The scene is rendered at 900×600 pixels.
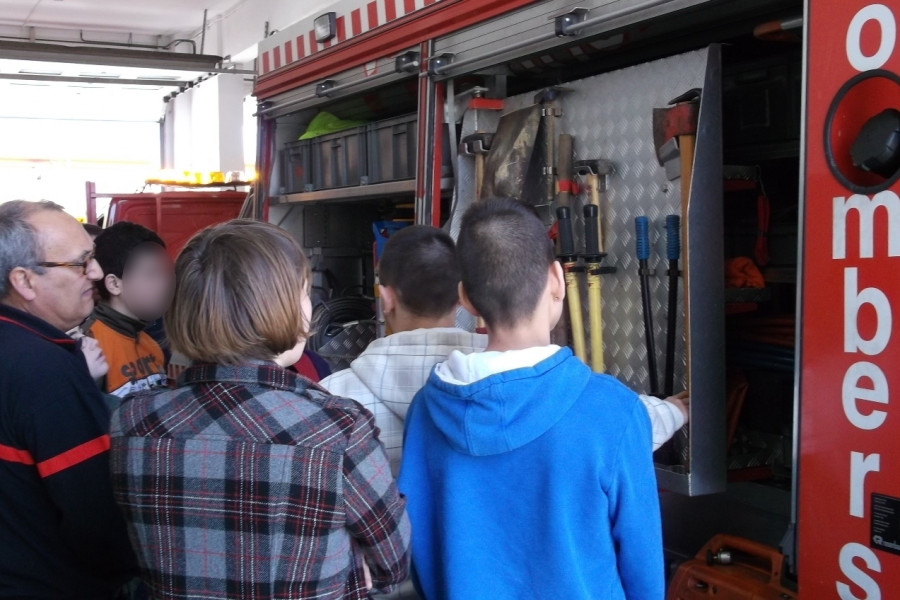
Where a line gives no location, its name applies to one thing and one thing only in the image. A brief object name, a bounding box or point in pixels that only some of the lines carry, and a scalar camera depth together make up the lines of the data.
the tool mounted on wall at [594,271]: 2.88
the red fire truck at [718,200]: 1.88
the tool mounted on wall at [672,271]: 2.63
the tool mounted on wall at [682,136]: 2.51
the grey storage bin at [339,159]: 4.51
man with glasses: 1.77
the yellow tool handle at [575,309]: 2.90
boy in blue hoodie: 1.56
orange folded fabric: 2.67
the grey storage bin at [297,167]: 4.98
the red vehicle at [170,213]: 6.82
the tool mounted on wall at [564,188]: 3.09
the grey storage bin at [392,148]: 4.13
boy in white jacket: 2.04
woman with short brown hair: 1.38
